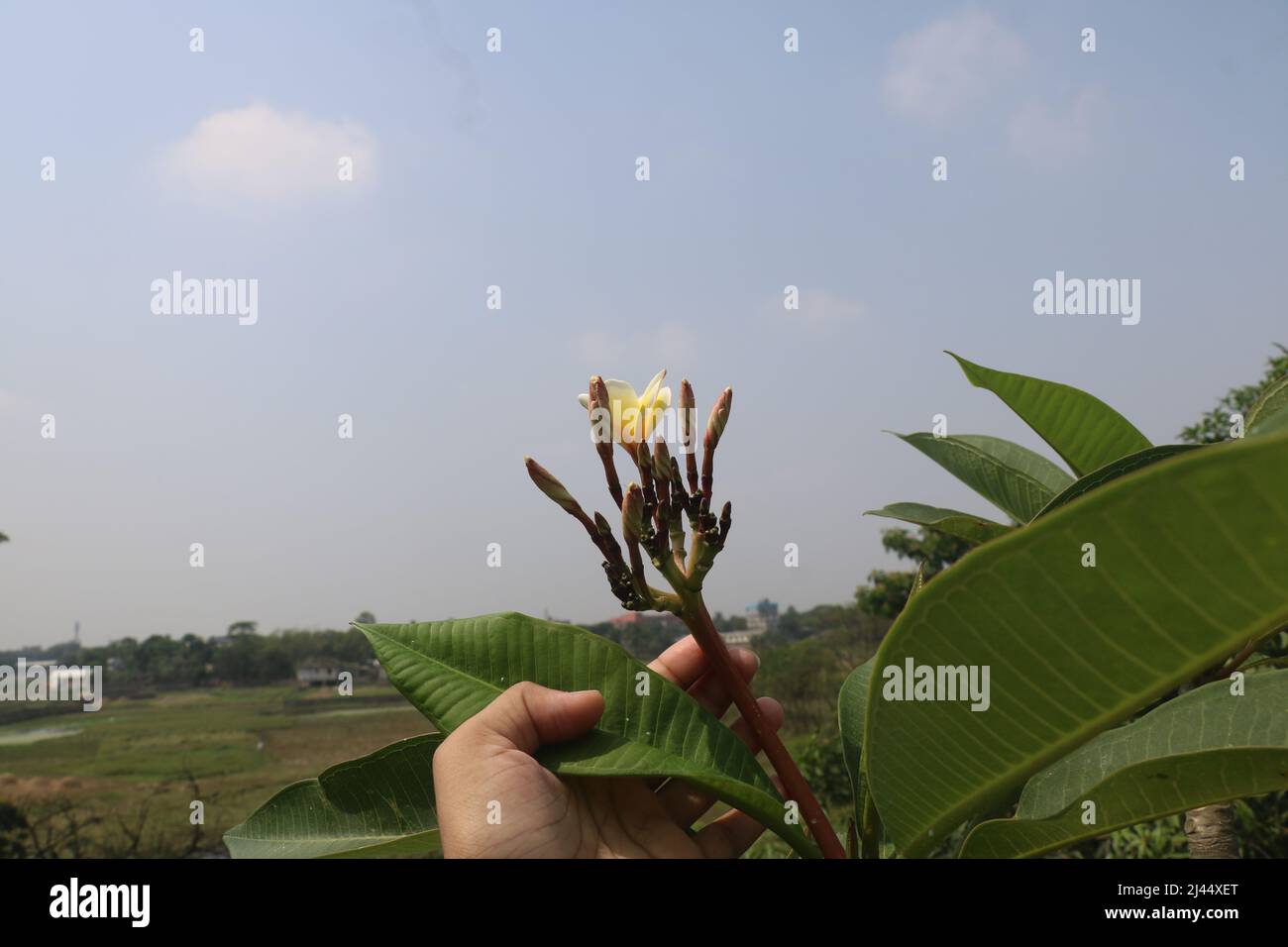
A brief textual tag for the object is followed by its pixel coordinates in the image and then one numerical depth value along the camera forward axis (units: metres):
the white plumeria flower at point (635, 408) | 0.75
